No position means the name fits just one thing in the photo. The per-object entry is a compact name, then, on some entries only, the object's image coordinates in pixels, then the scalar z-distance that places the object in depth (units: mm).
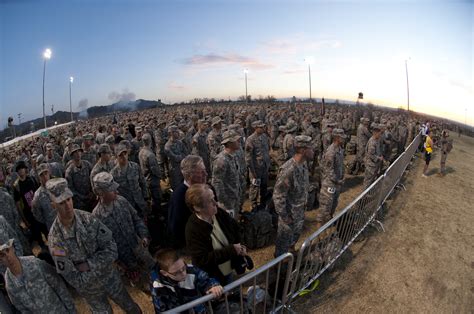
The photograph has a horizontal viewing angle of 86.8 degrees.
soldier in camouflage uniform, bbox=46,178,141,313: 2746
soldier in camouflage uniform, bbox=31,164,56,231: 4664
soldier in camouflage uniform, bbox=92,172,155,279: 3594
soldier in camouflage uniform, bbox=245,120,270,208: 7301
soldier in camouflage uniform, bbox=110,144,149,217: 5363
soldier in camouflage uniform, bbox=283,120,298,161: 8617
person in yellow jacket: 10883
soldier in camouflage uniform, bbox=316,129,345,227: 5957
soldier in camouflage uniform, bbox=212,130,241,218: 4992
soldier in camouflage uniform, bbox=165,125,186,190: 7777
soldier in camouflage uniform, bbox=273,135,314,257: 4617
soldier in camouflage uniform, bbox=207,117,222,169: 8539
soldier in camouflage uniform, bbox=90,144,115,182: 5598
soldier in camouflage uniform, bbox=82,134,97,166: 8033
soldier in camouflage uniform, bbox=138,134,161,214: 6828
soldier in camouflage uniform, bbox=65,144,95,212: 6020
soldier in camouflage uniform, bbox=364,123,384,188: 7594
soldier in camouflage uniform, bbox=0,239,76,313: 2375
